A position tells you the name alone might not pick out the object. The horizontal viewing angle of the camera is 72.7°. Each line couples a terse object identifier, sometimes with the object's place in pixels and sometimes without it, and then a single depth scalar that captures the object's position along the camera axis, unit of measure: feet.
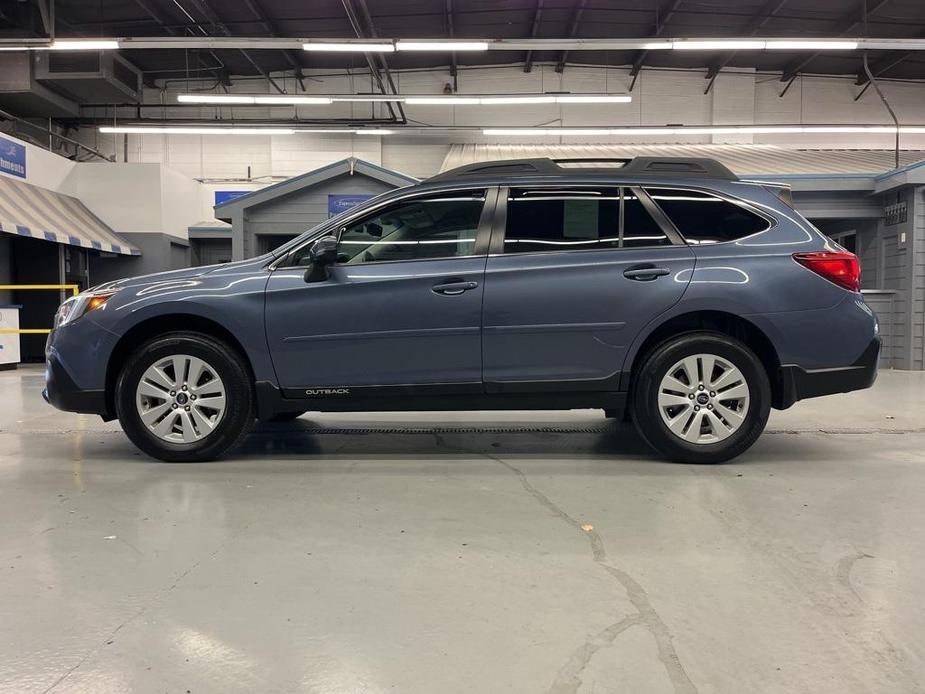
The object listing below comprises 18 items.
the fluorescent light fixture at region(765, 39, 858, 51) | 34.53
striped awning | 41.57
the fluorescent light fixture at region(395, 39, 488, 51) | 35.04
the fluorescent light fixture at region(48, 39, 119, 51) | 35.94
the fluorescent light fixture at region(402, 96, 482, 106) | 47.01
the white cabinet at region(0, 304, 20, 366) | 36.97
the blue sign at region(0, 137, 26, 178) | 44.39
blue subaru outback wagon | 12.83
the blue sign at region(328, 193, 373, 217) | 41.01
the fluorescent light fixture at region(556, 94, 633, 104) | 47.50
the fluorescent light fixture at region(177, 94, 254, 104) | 47.93
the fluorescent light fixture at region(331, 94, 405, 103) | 48.39
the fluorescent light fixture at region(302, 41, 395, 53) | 35.32
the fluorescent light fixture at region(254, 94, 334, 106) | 46.88
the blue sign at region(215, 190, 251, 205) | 67.15
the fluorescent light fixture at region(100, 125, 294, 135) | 56.70
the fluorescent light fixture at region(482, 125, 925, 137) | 54.80
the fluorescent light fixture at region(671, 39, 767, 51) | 34.78
